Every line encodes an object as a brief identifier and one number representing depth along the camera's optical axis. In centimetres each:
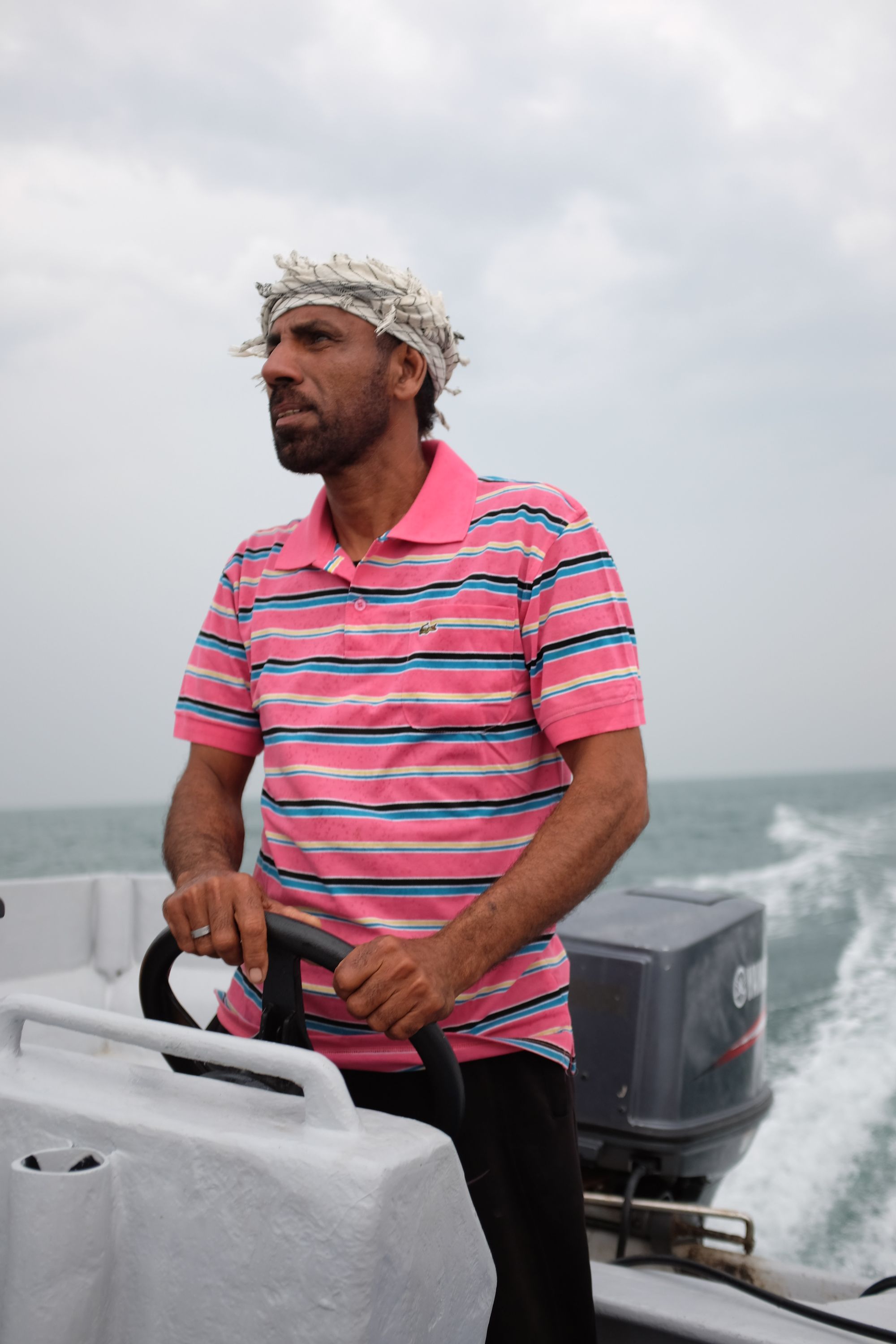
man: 124
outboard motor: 212
